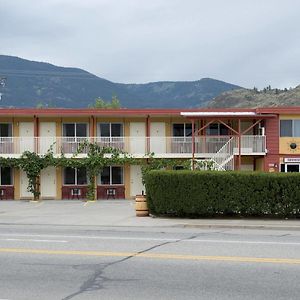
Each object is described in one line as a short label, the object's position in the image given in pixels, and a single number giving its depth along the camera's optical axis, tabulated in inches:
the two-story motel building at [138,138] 1360.7
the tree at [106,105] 3652.8
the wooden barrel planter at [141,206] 868.6
